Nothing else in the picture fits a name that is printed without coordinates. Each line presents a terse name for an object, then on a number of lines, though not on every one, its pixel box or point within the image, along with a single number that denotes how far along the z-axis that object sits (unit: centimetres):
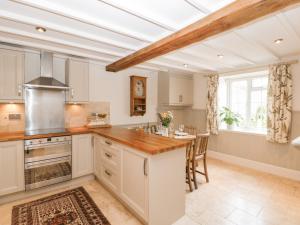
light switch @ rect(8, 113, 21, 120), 295
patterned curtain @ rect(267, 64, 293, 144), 333
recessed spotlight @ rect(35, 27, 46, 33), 210
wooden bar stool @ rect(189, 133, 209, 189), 286
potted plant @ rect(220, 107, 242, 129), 437
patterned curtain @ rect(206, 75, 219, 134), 452
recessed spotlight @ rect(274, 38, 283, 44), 249
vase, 336
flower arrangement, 342
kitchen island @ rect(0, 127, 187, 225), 189
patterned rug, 209
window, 407
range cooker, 258
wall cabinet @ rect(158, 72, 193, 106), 470
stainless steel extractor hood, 297
